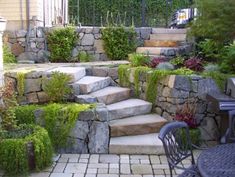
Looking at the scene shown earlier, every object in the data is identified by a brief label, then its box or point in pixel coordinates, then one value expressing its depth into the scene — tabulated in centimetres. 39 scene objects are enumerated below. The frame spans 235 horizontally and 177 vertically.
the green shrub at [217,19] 503
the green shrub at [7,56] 651
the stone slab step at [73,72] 485
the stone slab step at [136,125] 446
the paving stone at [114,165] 383
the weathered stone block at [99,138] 420
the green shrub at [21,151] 346
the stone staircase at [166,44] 622
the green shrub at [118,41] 692
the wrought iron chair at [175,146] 240
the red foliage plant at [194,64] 515
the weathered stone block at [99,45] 714
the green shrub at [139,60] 570
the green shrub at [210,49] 550
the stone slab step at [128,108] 477
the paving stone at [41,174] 354
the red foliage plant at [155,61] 554
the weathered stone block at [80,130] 418
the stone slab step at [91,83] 483
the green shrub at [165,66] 516
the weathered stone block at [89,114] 415
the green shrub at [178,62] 547
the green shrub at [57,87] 458
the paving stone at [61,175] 355
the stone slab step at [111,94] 490
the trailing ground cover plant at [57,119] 414
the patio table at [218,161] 207
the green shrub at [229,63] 482
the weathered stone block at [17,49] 706
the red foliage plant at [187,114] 452
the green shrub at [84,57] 704
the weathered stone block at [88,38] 711
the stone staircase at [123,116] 423
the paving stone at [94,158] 398
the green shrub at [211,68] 491
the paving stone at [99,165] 383
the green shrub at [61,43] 687
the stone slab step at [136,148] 421
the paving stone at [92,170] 366
